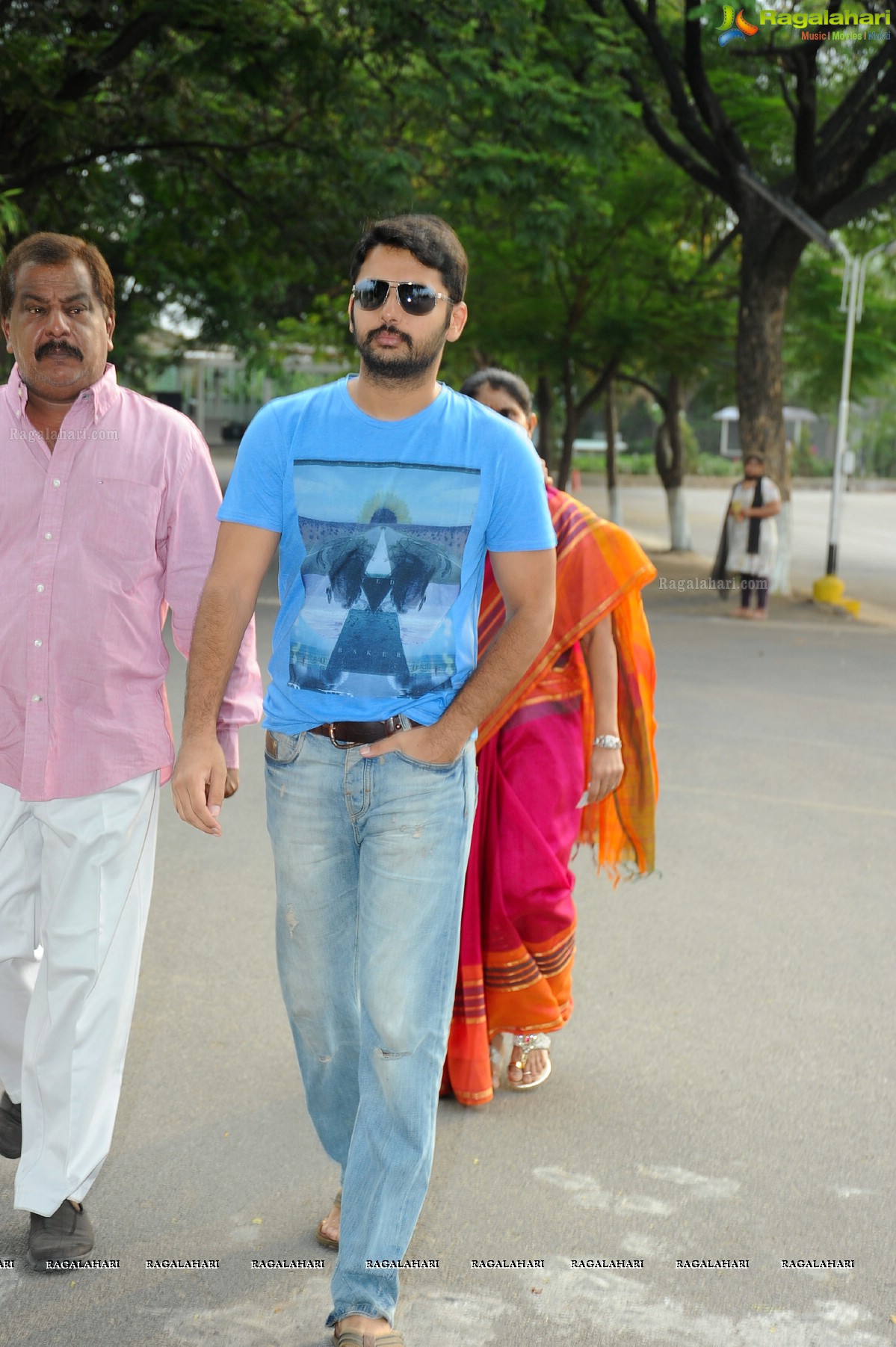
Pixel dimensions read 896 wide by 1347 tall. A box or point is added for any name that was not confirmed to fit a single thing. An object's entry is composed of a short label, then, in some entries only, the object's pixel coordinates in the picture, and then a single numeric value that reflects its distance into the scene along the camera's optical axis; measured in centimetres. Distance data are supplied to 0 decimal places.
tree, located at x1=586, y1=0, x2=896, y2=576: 1534
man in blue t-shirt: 284
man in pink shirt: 317
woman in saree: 395
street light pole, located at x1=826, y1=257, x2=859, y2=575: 1691
